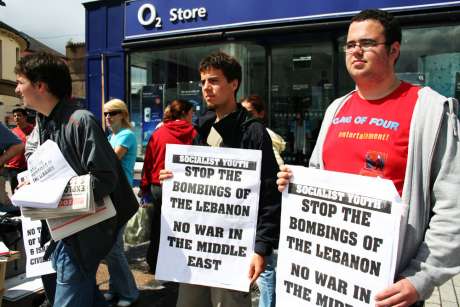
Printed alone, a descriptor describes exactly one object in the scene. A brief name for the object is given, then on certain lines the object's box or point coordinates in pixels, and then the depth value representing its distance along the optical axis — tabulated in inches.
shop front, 210.2
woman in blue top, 148.4
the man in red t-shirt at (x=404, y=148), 55.7
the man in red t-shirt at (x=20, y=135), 276.7
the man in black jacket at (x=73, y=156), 89.9
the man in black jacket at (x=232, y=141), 84.7
